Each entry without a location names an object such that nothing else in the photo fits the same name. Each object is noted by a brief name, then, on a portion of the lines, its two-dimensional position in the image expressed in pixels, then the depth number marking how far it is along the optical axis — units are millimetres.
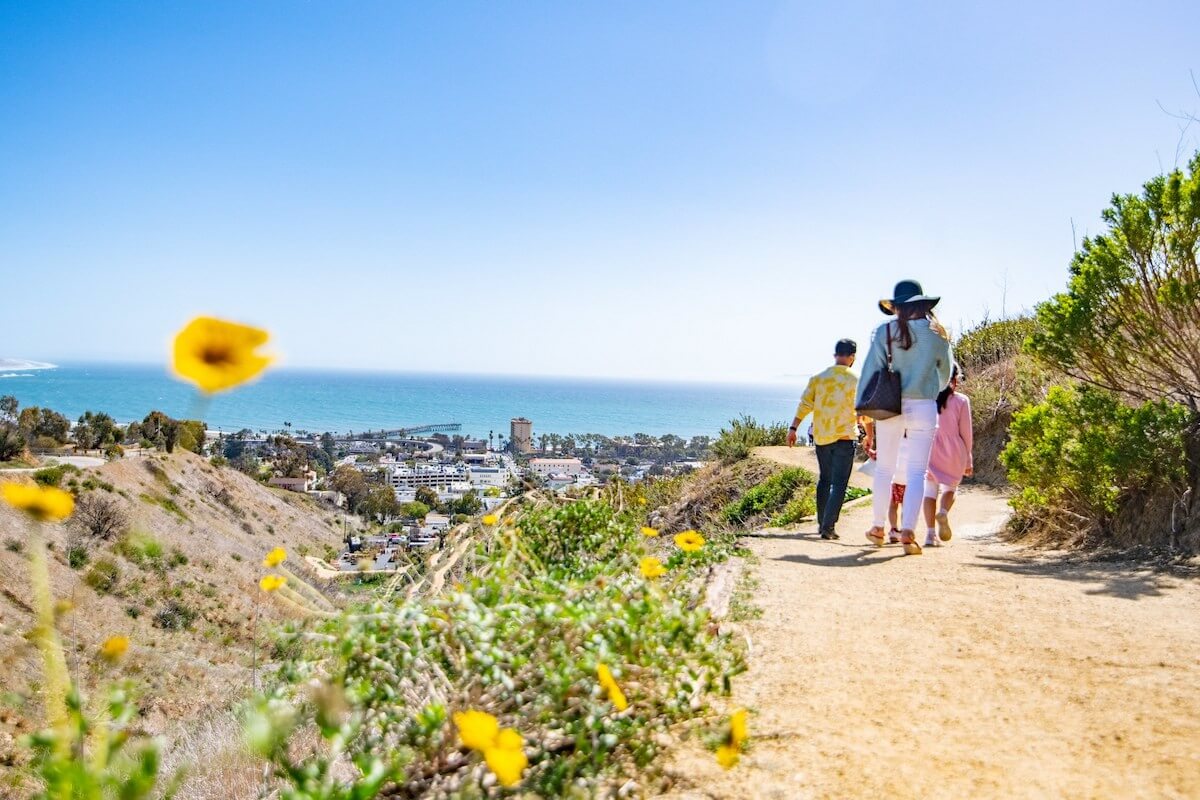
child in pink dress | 5520
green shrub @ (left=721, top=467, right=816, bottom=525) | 8336
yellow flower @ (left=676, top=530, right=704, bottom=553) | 2522
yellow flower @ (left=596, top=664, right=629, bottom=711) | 1553
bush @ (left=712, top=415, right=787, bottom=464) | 11685
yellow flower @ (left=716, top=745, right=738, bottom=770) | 1549
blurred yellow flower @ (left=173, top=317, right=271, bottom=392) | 853
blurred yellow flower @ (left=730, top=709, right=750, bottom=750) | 1548
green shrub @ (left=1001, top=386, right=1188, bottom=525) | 4473
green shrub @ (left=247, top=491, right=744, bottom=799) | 1738
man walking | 5551
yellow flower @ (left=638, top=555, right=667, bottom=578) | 2244
